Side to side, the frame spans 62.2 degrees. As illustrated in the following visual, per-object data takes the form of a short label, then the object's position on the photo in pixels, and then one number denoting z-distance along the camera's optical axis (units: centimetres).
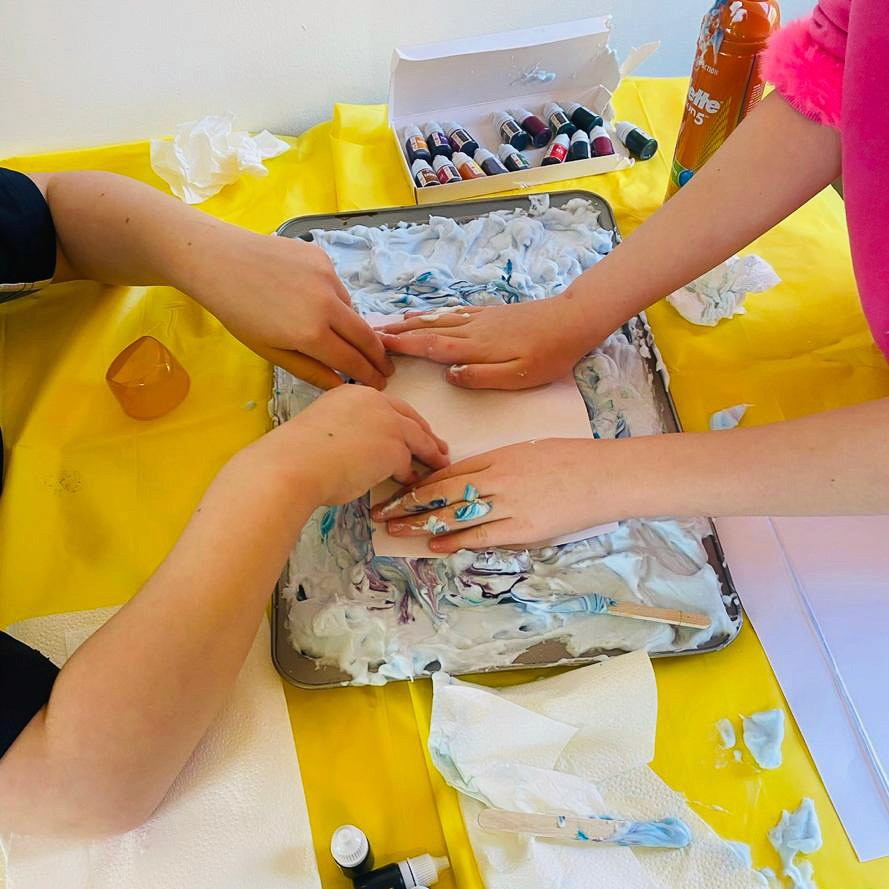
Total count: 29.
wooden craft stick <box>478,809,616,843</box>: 57
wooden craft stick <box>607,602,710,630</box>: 65
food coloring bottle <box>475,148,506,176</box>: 98
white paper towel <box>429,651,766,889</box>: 56
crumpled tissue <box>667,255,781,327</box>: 87
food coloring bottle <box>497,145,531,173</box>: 98
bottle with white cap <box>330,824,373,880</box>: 54
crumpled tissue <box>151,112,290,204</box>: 99
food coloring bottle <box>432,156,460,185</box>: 96
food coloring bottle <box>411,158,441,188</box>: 96
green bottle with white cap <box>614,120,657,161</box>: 101
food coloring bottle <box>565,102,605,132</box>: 103
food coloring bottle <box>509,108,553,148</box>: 102
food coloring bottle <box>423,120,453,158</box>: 100
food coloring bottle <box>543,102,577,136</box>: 102
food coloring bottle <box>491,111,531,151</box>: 102
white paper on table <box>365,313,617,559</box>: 75
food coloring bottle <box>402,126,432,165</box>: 100
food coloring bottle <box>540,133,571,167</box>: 98
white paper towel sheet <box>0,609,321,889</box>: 56
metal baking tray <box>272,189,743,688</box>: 64
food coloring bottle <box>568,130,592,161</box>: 99
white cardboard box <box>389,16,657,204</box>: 96
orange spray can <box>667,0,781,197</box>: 79
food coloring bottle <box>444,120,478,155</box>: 101
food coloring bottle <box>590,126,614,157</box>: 100
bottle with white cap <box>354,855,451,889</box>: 55
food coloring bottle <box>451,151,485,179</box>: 97
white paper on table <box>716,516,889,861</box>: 61
